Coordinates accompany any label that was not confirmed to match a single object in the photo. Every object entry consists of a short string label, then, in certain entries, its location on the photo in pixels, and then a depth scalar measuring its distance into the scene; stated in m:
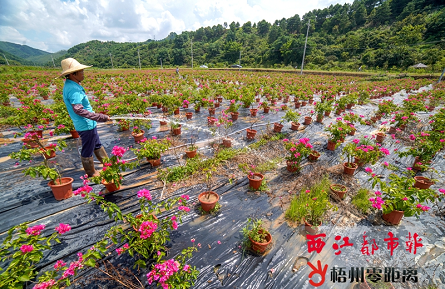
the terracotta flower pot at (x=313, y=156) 5.47
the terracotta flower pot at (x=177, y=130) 6.67
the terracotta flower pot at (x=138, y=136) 5.97
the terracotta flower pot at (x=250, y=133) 6.61
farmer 3.48
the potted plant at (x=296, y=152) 4.69
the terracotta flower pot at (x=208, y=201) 3.51
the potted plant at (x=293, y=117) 7.11
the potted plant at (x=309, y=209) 3.31
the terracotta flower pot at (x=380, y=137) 6.86
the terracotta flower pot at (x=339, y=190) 4.02
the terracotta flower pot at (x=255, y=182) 4.16
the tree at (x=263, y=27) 90.31
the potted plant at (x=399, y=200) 3.22
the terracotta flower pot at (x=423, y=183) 4.32
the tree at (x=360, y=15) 61.05
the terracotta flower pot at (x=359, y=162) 5.02
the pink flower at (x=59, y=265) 1.87
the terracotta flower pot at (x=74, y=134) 6.07
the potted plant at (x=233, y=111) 8.34
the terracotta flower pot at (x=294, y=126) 7.66
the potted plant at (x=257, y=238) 2.84
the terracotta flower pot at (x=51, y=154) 4.67
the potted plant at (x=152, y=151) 4.57
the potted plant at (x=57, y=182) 3.16
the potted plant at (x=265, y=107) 9.45
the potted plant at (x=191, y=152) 5.20
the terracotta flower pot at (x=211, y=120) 7.46
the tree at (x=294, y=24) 78.31
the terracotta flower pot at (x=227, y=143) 5.90
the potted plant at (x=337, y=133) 5.76
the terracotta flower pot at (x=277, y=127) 7.23
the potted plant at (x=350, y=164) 4.76
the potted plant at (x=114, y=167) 3.27
